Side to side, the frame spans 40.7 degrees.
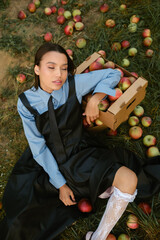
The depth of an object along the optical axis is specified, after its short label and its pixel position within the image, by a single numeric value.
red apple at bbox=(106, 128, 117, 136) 2.76
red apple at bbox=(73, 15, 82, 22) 3.55
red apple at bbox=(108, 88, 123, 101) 2.18
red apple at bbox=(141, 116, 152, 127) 2.73
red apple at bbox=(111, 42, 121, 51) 3.21
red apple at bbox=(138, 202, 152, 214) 2.26
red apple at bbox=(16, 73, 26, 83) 3.31
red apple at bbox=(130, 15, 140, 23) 3.39
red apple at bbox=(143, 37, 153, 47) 3.20
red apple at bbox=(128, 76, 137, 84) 2.33
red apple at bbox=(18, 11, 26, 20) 3.79
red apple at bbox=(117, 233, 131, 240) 2.17
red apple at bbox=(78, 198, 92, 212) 2.25
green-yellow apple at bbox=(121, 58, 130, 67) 3.06
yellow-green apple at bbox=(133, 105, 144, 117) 2.78
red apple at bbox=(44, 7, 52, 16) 3.76
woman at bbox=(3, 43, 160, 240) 1.92
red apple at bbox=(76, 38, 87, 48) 3.36
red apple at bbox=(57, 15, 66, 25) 3.62
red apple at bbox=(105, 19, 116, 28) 3.43
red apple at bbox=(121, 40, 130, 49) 3.23
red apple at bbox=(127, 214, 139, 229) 2.21
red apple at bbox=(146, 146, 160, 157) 2.53
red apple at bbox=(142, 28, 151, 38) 3.26
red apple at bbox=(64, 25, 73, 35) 3.47
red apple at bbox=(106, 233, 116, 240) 2.17
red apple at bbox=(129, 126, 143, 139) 2.67
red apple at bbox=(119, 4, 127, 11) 3.52
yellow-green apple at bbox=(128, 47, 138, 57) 3.17
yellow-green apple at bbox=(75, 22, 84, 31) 3.51
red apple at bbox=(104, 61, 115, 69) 2.36
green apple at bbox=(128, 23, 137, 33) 3.34
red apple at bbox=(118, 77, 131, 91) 2.23
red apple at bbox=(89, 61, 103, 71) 2.34
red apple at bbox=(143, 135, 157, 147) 2.63
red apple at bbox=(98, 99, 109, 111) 2.20
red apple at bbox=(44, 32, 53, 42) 3.55
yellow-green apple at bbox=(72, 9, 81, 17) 3.62
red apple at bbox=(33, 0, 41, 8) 3.85
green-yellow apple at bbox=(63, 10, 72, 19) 3.63
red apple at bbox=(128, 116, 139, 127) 2.75
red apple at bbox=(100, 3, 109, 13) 3.55
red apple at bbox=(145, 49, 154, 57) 3.14
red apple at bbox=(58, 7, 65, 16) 3.68
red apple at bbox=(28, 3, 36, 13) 3.81
